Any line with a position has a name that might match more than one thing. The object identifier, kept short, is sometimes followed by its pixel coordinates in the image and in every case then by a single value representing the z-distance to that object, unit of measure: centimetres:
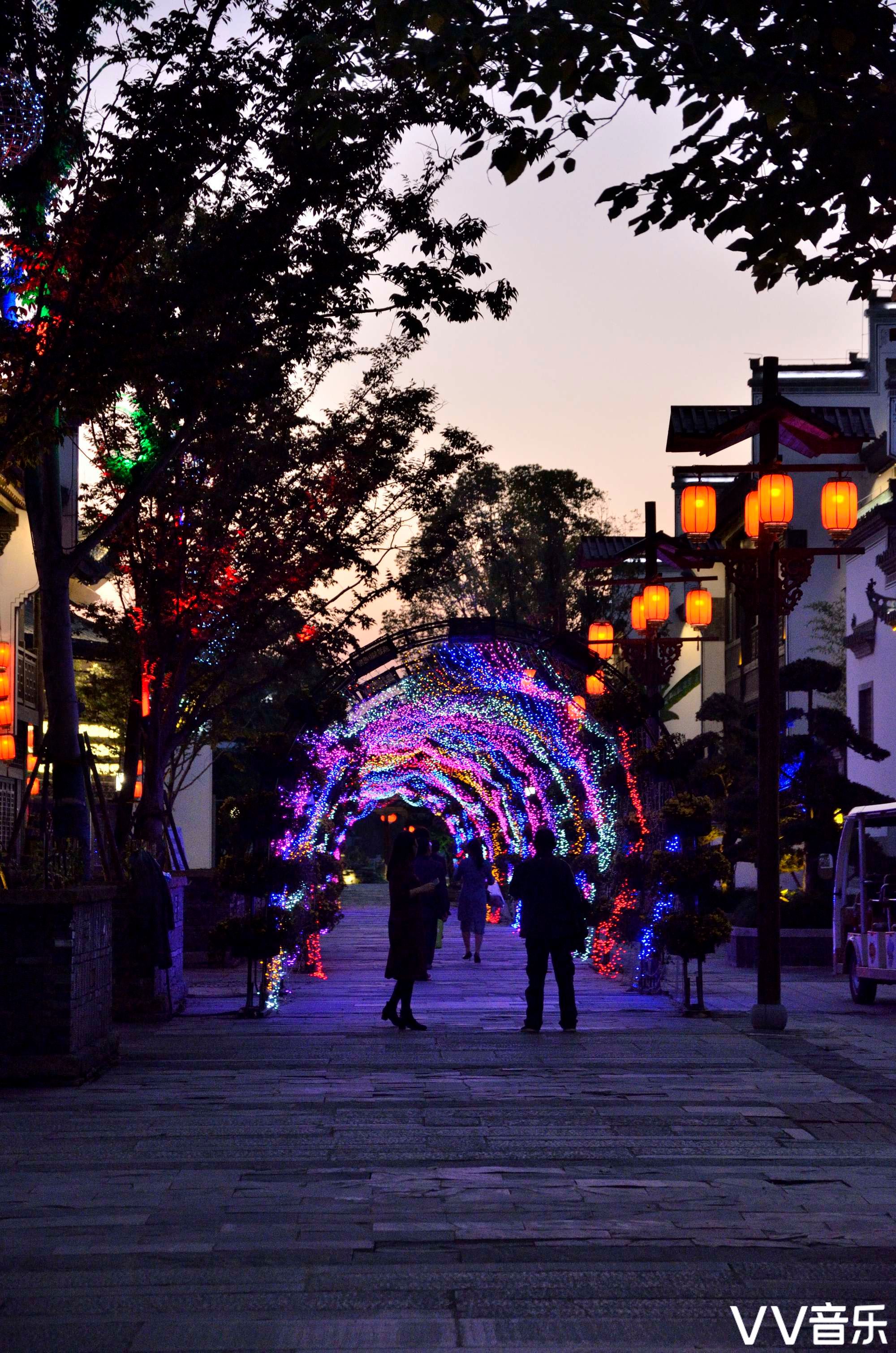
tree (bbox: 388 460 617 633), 4922
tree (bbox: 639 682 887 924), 2856
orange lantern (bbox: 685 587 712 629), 2662
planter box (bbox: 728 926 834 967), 2830
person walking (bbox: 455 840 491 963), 3100
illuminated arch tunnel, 2509
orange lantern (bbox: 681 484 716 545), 2116
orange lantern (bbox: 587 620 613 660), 2989
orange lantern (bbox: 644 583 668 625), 2639
